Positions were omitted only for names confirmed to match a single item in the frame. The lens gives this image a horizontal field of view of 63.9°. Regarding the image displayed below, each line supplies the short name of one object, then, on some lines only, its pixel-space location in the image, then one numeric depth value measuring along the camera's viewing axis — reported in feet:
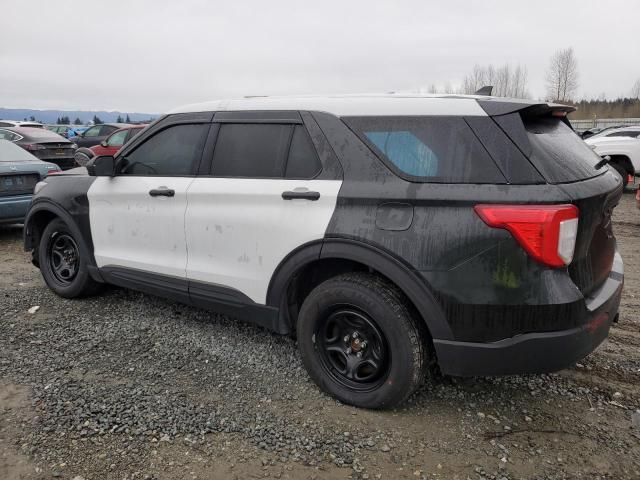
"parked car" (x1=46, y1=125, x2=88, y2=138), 80.94
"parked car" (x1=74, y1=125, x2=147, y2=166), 46.47
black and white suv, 8.09
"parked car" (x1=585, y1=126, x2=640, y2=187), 41.81
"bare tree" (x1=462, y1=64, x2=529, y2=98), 187.01
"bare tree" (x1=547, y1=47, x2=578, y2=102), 200.54
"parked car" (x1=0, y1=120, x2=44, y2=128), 59.14
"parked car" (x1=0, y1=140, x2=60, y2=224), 22.81
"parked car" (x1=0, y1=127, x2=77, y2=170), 41.04
